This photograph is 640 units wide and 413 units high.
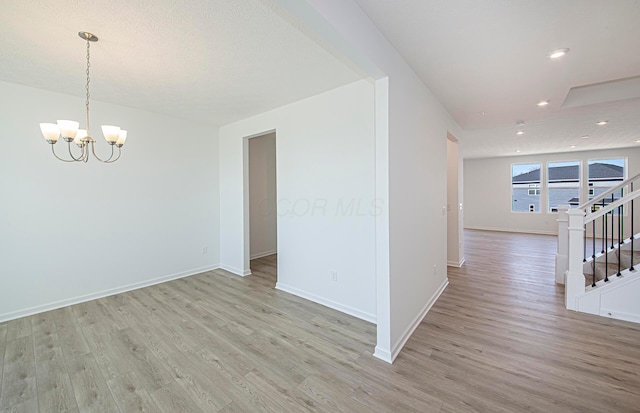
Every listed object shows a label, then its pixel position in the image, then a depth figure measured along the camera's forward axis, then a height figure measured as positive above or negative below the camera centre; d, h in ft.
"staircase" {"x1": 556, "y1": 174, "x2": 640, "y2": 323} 9.15 -3.09
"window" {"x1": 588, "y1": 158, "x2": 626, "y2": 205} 24.43 +2.82
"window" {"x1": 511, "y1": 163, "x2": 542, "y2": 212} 28.48 +1.90
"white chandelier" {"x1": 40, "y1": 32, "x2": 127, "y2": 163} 7.06 +2.21
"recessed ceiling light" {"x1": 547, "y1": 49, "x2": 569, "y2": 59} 7.29 +4.36
